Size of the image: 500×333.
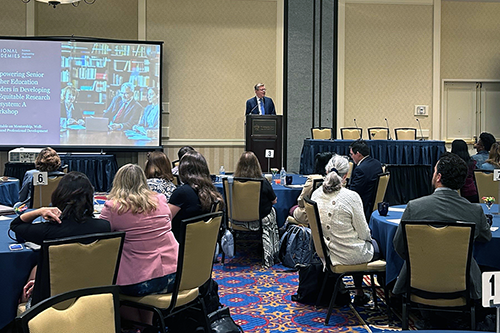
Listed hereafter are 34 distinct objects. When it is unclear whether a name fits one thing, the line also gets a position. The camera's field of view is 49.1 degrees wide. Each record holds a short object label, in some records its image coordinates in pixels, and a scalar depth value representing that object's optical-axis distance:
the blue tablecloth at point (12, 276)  2.81
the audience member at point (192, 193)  3.85
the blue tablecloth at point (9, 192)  5.89
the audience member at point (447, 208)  3.23
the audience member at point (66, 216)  2.66
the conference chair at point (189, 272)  2.94
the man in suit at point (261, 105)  9.73
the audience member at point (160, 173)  4.27
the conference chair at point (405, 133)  10.55
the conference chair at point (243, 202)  5.30
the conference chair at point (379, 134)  10.54
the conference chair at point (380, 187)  5.50
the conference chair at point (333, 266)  3.78
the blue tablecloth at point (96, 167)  9.30
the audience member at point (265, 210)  5.36
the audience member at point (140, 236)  2.97
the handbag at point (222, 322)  3.24
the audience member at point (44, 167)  5.13
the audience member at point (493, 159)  5.97
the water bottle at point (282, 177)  6.31
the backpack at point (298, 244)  4.93
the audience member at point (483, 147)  6.82
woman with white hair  3.79
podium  9.19
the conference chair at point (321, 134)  10.16
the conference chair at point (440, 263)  3.06
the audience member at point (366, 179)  5.81
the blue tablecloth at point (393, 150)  8.82
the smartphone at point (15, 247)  2.88
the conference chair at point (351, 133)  10.42
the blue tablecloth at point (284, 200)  5.81
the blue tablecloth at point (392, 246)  3.38
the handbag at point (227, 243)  4.41
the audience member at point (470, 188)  5.83
